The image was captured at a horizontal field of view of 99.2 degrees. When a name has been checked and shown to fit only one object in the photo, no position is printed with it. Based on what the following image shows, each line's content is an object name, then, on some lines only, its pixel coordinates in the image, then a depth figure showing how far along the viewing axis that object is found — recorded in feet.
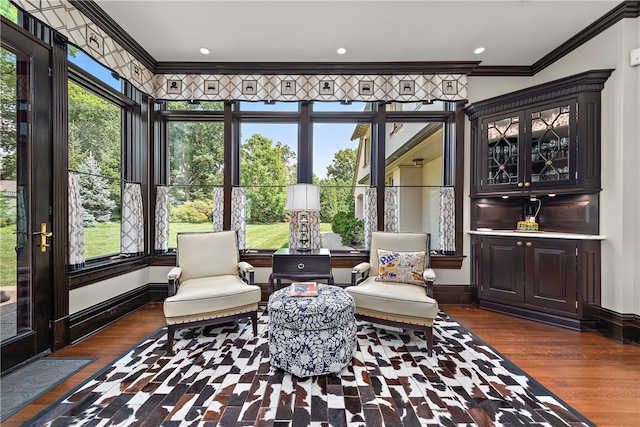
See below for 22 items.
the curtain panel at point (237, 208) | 12.01
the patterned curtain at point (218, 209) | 12.16
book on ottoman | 7.38
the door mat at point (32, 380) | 5.64
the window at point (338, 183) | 12.55
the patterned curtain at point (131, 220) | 10.83
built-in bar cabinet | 9.25
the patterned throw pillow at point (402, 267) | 9.31
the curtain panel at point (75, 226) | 8.36
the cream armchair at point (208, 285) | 7.82
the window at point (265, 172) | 12.61
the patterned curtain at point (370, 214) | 12.03
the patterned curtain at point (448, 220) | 11.89
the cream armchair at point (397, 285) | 7.79
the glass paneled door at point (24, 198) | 6.79
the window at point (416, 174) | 12.53
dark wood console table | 10.14
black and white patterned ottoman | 6.54
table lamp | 10.29
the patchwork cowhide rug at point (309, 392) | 5.28
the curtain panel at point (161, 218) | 11.99
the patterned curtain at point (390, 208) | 12.16
